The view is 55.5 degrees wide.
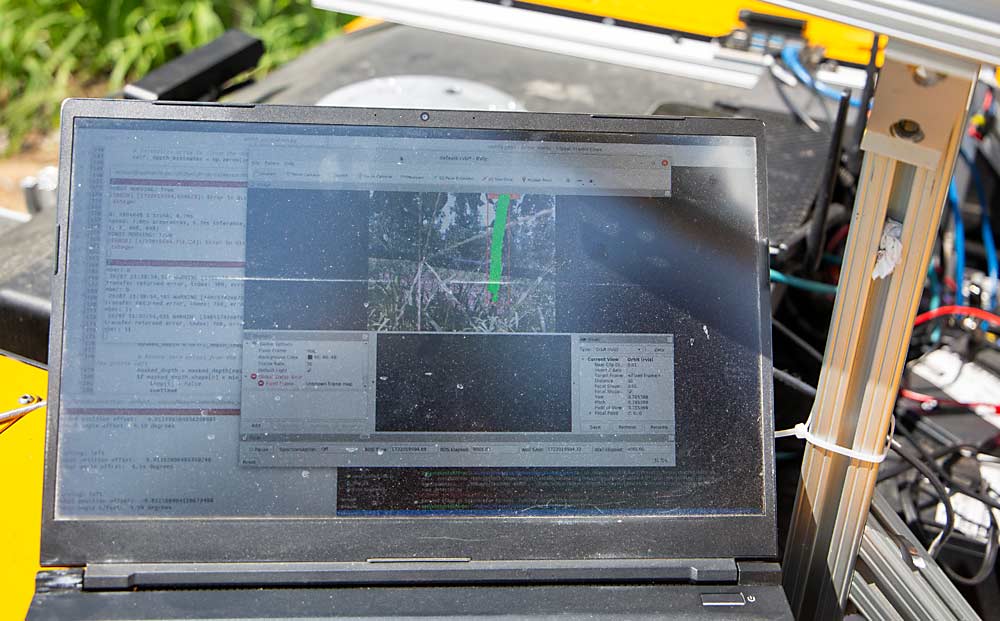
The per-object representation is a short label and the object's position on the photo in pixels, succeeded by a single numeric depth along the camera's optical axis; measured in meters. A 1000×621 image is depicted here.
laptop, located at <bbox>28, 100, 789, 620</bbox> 0.73
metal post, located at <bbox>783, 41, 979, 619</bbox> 0.62
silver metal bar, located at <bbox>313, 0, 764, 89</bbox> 1.30
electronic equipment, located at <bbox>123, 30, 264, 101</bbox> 1.18
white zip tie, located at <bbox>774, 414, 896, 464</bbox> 0.72
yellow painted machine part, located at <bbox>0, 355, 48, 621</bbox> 0.75
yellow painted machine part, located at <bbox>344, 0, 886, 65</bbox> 1.35
